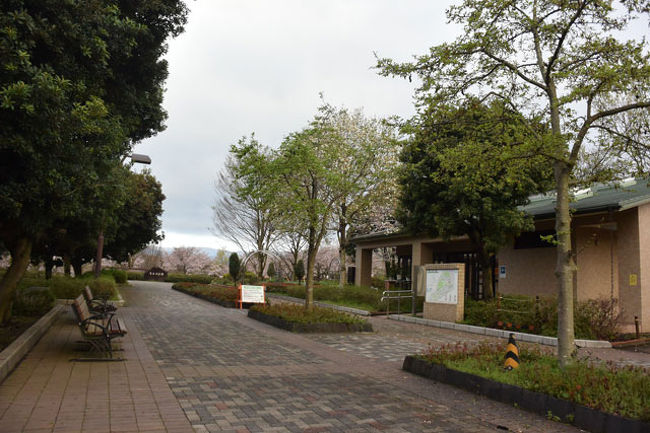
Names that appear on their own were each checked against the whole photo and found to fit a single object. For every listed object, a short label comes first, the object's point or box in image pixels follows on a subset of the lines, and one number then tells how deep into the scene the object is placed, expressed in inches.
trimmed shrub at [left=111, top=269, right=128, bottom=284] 1327.5
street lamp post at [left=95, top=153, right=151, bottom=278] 724.3
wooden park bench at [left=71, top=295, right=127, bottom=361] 315.9
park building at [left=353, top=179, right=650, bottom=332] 609.0
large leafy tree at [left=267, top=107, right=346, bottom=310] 549.3
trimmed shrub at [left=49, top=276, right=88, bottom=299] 700.0
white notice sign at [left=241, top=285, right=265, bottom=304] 771.0
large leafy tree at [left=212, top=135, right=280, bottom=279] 1402.6
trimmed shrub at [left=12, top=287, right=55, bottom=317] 509.0
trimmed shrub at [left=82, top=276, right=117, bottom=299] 711.1
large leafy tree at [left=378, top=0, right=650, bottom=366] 269.3
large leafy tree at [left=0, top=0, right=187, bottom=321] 244.2
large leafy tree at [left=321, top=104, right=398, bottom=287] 589.9
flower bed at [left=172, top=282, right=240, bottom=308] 796.6
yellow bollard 283.1
